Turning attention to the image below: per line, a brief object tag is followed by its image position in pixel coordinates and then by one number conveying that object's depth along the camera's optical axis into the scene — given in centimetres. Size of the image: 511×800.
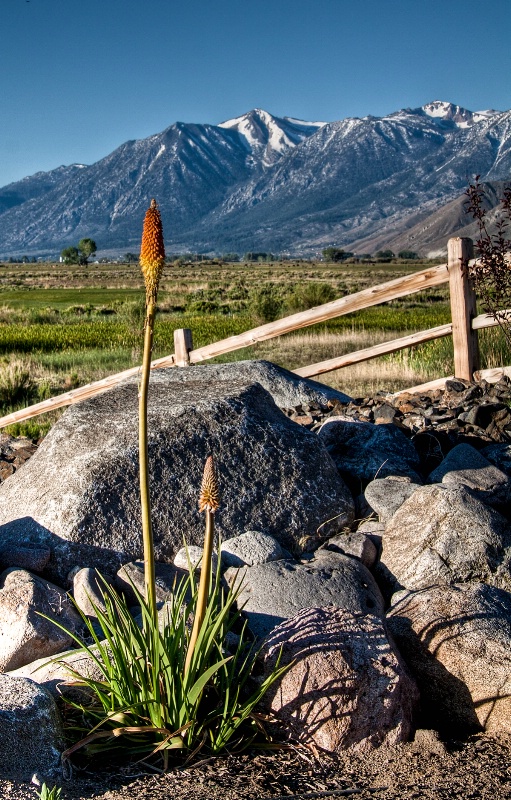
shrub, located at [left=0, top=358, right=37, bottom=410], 1237
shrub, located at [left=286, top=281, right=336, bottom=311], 3325
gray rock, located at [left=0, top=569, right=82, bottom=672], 366
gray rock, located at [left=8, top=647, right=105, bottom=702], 323
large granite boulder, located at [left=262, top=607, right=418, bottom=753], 308
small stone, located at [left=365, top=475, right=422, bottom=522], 493
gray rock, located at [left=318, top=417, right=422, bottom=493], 571
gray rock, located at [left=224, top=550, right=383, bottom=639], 369
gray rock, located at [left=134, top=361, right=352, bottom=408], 800
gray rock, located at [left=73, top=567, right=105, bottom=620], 398
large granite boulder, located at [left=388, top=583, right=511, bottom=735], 330
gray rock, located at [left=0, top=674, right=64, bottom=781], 272
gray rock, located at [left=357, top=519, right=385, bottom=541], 484
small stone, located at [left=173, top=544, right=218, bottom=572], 439
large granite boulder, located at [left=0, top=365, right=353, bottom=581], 457
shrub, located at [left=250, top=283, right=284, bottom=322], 2877
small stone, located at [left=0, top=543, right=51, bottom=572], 446
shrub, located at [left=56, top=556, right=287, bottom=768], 281
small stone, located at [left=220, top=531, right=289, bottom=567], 429
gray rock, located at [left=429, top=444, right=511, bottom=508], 504
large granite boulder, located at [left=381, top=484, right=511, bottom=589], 417
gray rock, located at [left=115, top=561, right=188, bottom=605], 411
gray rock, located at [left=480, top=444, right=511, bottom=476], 605
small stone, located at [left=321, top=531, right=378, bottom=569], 446
